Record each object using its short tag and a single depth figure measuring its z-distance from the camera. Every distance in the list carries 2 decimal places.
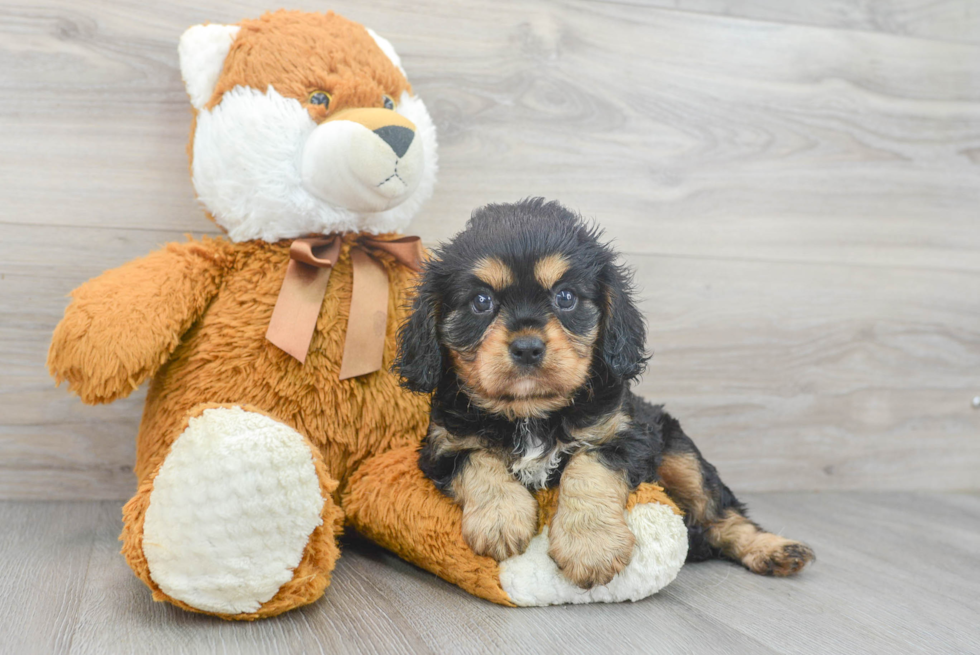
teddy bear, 0.71
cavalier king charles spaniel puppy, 0.67
